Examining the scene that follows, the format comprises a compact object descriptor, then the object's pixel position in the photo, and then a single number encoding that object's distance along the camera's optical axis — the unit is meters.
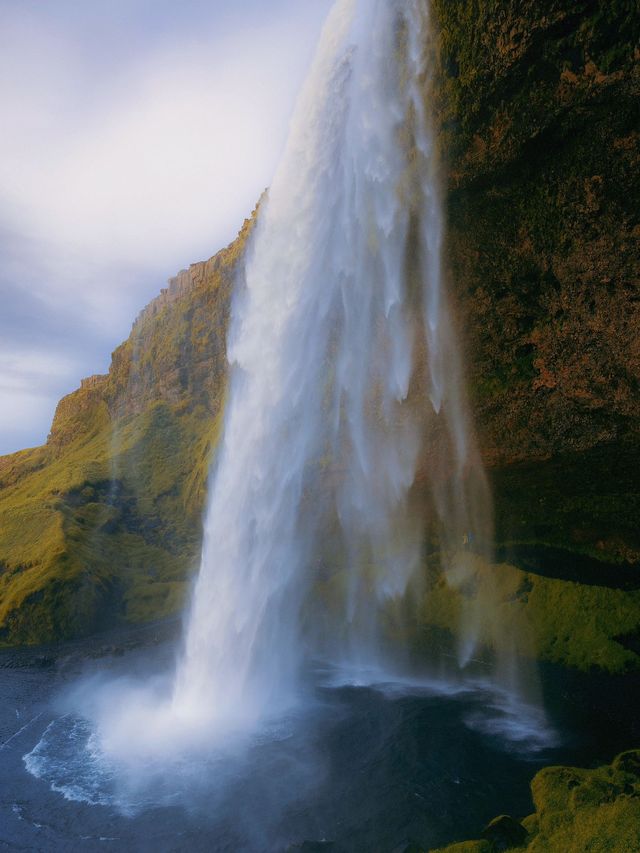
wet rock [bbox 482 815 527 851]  9.02
